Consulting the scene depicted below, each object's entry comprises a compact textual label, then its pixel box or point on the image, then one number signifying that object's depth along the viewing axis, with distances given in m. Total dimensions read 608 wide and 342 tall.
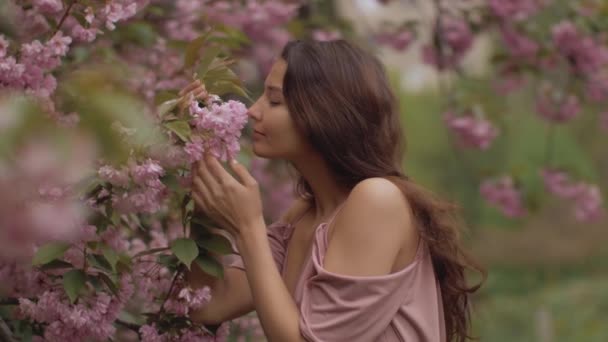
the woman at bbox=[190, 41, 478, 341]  1.87
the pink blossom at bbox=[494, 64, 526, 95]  4.79
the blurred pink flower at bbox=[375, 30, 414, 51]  5.01
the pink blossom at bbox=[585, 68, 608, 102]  4.75
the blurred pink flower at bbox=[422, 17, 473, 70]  4.86
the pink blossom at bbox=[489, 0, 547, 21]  4.70
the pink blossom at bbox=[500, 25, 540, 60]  4.80
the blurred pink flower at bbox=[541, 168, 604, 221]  5.60
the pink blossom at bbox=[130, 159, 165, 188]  1.64
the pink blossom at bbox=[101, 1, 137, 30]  2.01
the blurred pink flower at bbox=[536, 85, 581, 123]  5.00
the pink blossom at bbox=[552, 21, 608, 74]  4.49
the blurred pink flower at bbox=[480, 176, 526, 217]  5.26
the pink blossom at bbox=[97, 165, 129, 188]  1.64
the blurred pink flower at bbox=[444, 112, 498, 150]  4.68
